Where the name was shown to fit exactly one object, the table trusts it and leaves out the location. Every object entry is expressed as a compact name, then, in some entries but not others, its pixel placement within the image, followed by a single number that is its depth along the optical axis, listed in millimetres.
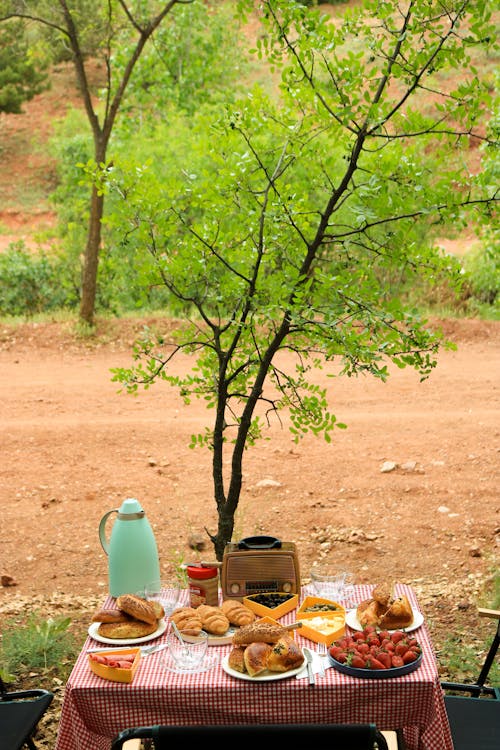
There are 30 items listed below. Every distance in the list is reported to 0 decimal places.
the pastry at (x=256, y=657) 2508
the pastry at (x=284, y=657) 2529
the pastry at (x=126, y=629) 2797
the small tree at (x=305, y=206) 3711
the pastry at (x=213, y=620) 2779
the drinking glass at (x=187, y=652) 2590
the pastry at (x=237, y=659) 2553
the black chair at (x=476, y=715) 2834
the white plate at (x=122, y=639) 2760
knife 2495
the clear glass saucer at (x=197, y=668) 2574
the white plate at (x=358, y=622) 2809
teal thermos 3162
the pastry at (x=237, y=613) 2838
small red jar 3031
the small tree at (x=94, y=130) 11523
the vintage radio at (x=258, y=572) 3068
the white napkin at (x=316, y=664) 2545
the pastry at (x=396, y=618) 2811
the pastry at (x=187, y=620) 2727
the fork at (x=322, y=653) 2559
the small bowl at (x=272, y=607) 2926
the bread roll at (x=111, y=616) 2846
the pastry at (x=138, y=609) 2828
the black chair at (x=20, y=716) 2932
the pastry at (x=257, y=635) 2633
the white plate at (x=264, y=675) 2496
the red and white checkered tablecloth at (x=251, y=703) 2488
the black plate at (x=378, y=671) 2480
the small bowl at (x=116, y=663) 2512
